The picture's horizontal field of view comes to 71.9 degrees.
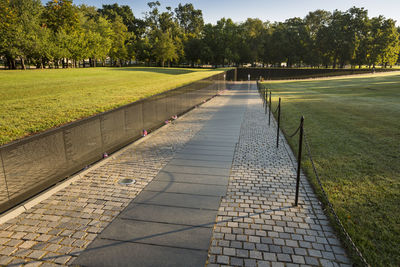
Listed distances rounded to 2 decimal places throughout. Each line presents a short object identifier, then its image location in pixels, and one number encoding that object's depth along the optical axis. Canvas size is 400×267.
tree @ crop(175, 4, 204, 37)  111.00
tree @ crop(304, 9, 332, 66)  73.50
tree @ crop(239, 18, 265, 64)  71.31
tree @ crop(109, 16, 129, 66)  64.20
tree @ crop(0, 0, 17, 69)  29.78
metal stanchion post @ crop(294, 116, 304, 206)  4.75
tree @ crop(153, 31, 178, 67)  62.38
